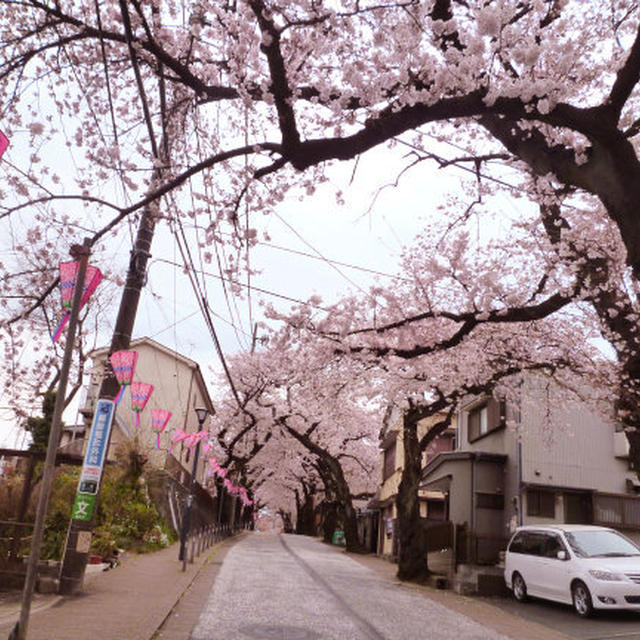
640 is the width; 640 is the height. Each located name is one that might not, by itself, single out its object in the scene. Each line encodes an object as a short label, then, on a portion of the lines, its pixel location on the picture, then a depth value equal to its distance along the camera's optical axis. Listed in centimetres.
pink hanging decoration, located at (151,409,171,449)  2337
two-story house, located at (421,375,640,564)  2073
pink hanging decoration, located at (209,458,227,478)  2941
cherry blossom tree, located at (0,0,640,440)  598
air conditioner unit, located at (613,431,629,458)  2153
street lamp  1608
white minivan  1257
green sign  1077
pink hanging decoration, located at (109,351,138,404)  1166
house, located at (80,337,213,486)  3391
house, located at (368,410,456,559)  3451
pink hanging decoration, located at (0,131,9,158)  608
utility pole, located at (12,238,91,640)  535
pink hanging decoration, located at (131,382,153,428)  2012
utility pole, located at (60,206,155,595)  1038
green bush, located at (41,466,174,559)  1414
